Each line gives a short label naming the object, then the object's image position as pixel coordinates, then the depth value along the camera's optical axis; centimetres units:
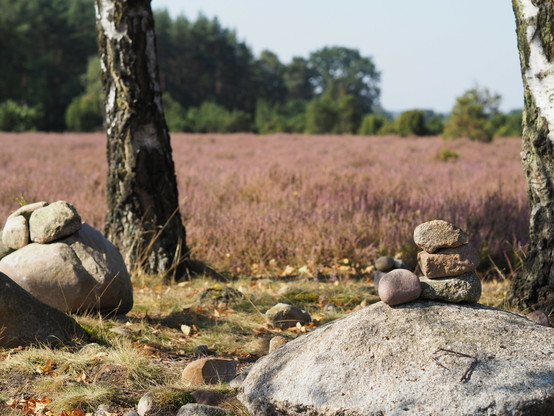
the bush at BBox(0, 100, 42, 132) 3016
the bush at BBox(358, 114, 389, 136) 2766
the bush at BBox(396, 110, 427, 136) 2566
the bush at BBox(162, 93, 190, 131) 3250
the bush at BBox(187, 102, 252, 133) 3219
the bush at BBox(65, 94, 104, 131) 3449
